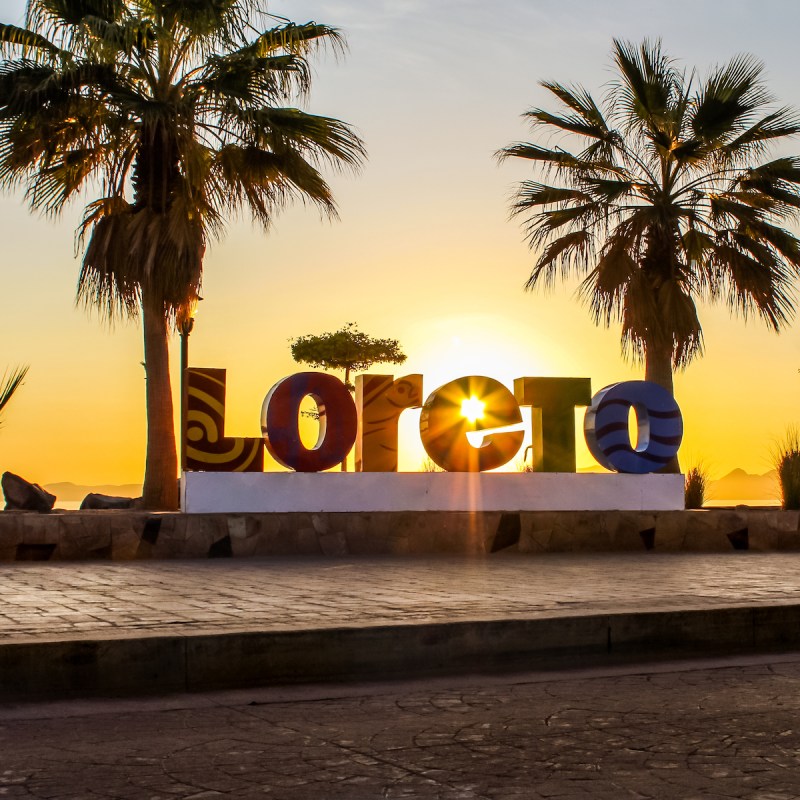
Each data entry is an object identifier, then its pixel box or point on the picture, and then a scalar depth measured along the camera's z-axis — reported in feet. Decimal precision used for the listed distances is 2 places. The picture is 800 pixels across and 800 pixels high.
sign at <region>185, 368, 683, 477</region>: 46.78
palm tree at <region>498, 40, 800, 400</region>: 66.85
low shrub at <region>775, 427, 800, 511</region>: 60.64
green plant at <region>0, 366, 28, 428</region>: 44.96
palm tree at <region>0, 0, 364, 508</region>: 55.21
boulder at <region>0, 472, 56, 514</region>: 68.03
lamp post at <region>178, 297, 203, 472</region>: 48.08
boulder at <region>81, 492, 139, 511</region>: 77.41
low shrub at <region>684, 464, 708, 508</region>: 71.92
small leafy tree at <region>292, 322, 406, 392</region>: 131.54
